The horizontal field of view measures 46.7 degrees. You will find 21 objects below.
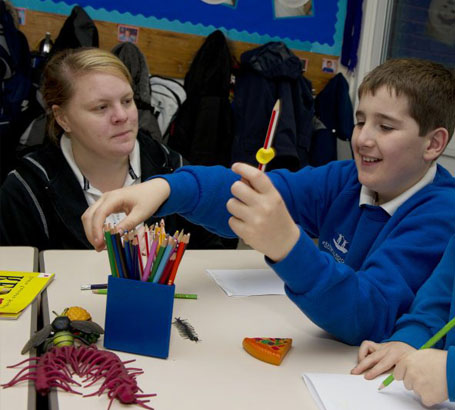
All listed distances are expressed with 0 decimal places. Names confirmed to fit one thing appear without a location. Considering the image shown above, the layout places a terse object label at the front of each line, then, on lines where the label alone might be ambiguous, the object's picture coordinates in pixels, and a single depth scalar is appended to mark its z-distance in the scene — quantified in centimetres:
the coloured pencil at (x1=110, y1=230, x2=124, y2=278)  80
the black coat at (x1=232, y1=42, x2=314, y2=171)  282
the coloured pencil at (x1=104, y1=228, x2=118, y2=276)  80
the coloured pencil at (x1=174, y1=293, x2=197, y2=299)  108
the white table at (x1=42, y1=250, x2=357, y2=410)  72
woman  167
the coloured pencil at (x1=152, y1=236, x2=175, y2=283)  78
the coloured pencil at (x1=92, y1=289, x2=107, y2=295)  105
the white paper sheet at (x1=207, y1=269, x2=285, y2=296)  115
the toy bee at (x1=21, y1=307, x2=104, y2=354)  79
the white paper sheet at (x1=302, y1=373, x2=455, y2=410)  72
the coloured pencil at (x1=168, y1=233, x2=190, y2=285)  79
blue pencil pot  80
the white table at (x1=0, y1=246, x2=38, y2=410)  66
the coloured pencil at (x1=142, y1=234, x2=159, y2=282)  79
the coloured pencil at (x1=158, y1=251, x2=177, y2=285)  79
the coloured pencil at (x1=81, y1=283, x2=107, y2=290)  107
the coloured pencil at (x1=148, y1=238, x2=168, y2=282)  78
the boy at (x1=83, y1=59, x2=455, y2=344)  79
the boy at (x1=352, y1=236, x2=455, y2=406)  71
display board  277
